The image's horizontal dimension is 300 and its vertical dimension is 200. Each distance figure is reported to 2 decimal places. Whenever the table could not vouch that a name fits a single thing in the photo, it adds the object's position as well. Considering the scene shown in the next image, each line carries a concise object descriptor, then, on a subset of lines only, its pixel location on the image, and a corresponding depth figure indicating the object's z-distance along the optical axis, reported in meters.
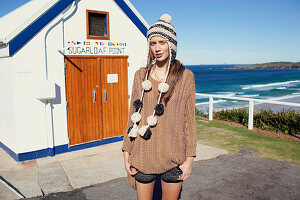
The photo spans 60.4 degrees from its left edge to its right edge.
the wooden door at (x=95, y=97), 6.58
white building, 5.81
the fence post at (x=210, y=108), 10.06
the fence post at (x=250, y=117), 8.57
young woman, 2.22
